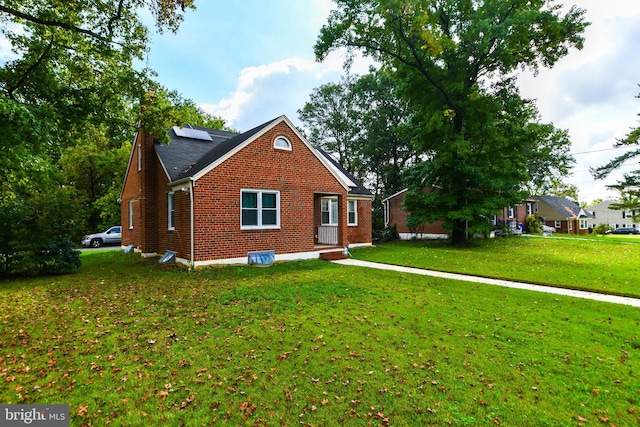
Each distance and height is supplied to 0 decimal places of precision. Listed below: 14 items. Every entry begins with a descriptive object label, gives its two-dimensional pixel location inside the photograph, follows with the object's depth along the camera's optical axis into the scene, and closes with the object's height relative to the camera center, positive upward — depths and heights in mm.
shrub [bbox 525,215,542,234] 33031 -731
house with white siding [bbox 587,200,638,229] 67250 +307
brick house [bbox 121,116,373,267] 10930 +1175
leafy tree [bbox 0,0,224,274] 9766 +4913
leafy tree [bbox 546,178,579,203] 63081 +5874
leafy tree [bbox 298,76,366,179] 37219 +12879
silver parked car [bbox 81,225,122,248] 23156 -1067
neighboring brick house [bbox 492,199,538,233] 30092 +313
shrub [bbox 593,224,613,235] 44094 -1739
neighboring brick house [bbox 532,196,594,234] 44406 +354
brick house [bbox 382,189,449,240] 25453 -424
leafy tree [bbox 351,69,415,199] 34094 +10645
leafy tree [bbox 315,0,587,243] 16172 +9085
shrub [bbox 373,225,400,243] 24495 -1165
